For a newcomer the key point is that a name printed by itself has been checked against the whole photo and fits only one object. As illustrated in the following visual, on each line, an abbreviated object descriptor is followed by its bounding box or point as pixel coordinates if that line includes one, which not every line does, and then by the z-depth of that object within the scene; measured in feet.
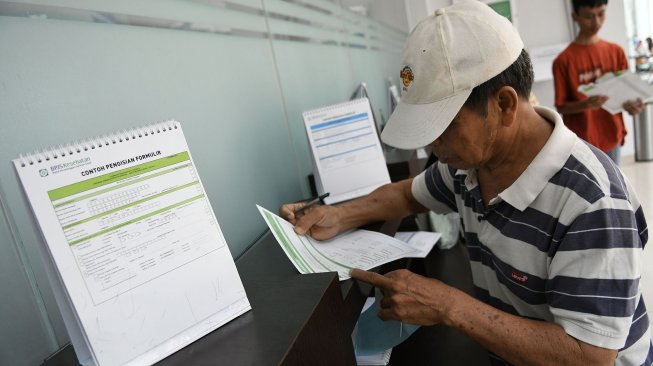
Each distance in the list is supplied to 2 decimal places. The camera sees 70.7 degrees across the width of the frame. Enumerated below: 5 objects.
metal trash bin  16.30
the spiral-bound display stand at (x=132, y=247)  1.76
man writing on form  2.57
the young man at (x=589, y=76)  8.89
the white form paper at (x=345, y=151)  4.79
